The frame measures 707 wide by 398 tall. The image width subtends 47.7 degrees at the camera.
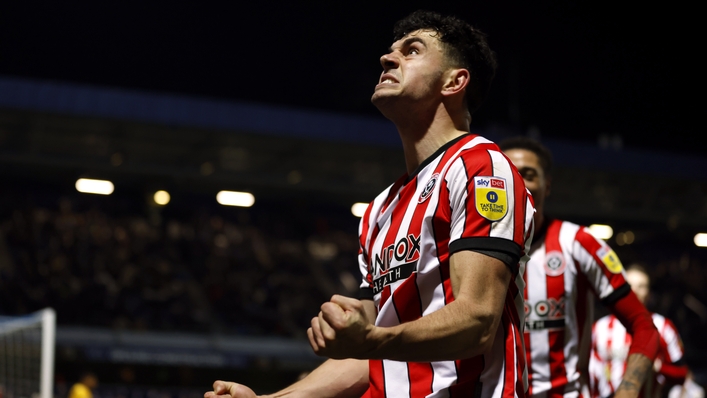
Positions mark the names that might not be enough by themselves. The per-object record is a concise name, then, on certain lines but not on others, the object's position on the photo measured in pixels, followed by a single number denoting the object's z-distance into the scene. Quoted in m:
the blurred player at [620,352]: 6.66
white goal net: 8.52
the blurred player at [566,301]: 3.86
